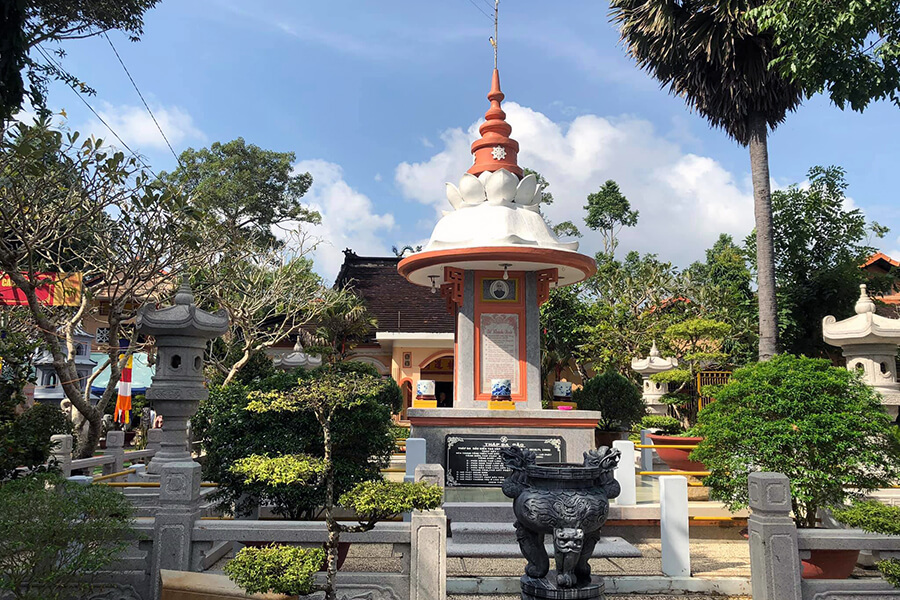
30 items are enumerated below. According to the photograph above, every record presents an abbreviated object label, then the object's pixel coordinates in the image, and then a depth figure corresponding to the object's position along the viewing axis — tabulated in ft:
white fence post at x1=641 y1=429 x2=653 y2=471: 41.65
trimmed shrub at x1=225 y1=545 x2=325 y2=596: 15.39
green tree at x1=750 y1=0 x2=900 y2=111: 30.32
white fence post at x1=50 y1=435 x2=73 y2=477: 30.60
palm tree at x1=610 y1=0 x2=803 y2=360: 50.93
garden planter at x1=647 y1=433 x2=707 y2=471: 42.68
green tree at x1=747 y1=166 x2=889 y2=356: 59.82
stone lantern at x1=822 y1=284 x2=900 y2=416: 37.65
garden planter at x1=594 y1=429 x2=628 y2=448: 48.37
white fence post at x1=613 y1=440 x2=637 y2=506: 29.55
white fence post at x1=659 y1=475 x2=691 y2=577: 23.24
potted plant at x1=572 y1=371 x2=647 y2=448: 48.65
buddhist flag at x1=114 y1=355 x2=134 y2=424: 56.85
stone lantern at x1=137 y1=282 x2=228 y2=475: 30.12
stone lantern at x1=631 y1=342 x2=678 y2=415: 61.05
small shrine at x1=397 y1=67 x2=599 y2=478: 35.29
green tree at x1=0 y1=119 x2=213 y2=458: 25.93
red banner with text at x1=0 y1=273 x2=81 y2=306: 28.74
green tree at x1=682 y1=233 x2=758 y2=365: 65.82
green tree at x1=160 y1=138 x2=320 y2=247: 99.76
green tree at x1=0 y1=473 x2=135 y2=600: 15.16
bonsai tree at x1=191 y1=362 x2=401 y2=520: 23.95
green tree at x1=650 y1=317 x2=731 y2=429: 60.82
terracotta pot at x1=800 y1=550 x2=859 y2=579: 20.63
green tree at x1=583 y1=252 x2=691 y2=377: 74.79
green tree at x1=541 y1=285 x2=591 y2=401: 79.15
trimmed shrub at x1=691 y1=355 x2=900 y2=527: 22.44
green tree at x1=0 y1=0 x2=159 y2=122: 17.85
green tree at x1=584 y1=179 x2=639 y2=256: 108.78
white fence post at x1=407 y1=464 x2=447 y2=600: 17.93
